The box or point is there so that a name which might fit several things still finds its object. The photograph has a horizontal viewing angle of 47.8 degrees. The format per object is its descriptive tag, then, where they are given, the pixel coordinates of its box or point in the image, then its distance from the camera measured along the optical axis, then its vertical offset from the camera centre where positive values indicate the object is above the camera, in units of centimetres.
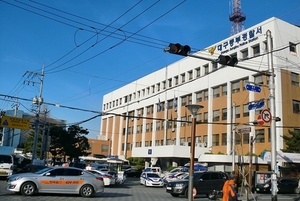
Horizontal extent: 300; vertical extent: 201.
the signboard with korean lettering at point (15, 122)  3669 +319
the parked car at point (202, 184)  2109 -160
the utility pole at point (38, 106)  3672 +521
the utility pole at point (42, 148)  4130 +59
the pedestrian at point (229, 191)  1095 -99
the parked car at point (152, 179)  3212 -214
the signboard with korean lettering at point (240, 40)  4157 +1542
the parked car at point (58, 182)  1656 -145
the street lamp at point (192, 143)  1109 +53
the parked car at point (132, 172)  5070 -238
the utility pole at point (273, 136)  1596 +125
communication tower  5509 +2309
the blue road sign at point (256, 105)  1743 +293
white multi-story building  3975 +896
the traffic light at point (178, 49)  1162 +374
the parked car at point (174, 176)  3361 -182
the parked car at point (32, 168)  2689 -122
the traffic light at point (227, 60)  1345 +396
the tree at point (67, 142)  5328 +191
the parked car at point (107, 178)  2780 -186
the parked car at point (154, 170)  4270 -158
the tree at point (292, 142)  3519 +215
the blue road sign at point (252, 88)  1732 +375
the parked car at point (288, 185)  3038 -201
